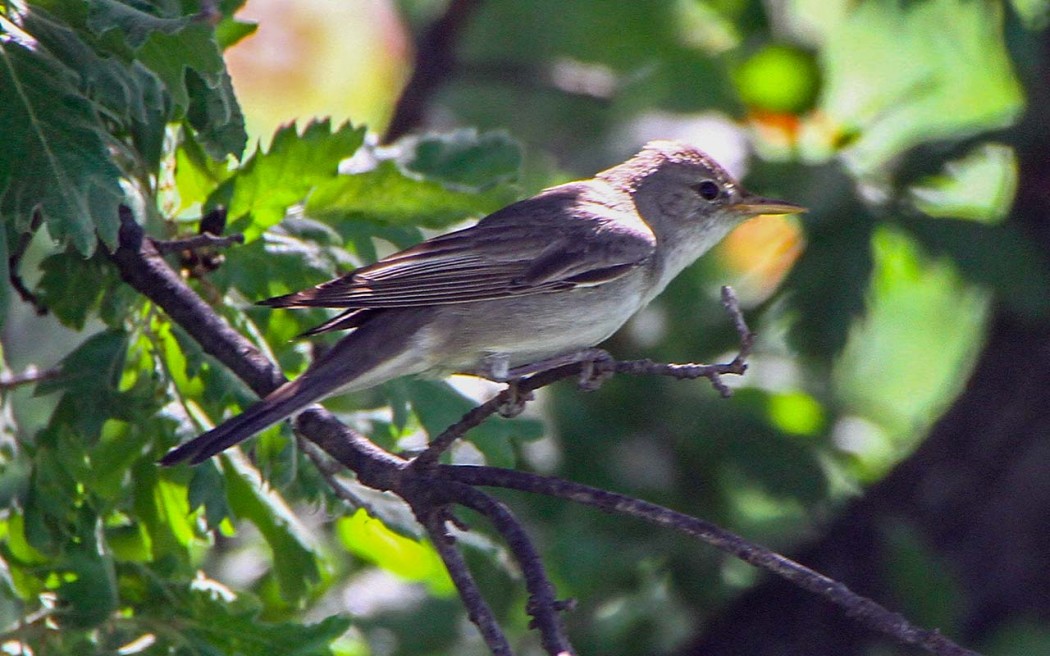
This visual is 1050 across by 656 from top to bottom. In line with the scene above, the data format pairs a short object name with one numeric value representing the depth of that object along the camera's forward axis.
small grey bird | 5.67
